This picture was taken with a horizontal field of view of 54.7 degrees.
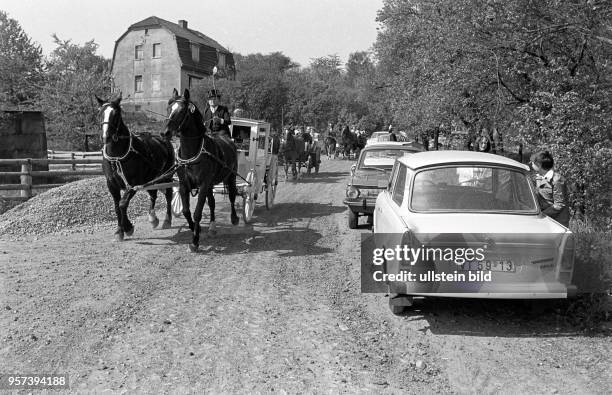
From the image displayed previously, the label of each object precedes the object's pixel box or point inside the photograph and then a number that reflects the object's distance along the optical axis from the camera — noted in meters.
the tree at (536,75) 10.99
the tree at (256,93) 42.53
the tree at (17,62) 44.47
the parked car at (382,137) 32.71
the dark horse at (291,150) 23.50
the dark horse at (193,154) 9.96
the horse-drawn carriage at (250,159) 13.00
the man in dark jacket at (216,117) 12.55
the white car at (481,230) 5.84
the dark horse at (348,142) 38.97
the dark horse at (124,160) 10.22
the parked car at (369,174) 12.09
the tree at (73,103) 34.41
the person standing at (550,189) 7.80
